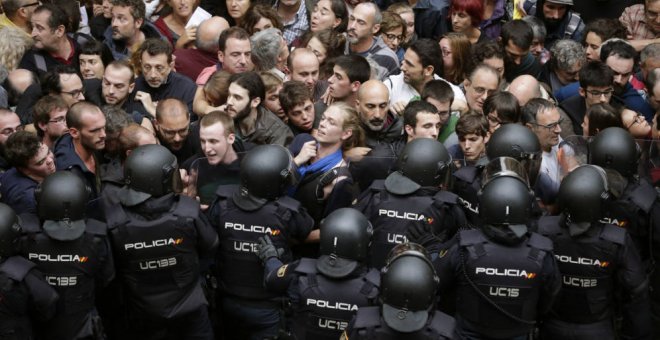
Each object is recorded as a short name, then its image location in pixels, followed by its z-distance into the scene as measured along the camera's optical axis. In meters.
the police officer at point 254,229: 7.04
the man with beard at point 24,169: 7.43
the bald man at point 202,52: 10.11
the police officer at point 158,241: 6.86
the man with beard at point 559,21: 11.23
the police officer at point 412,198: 7.05
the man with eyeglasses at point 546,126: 8.05
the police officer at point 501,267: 6.43
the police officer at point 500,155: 7.42
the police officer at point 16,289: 6.41
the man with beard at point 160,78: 9.15
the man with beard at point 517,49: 10.13
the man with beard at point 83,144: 7.86
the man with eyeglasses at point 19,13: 10.58
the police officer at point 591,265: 6.81
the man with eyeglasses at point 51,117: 8.26
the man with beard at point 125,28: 10.34
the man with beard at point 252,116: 8.35
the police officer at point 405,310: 5.73
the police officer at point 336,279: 6.19
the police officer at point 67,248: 6.67
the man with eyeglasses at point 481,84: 9.01
